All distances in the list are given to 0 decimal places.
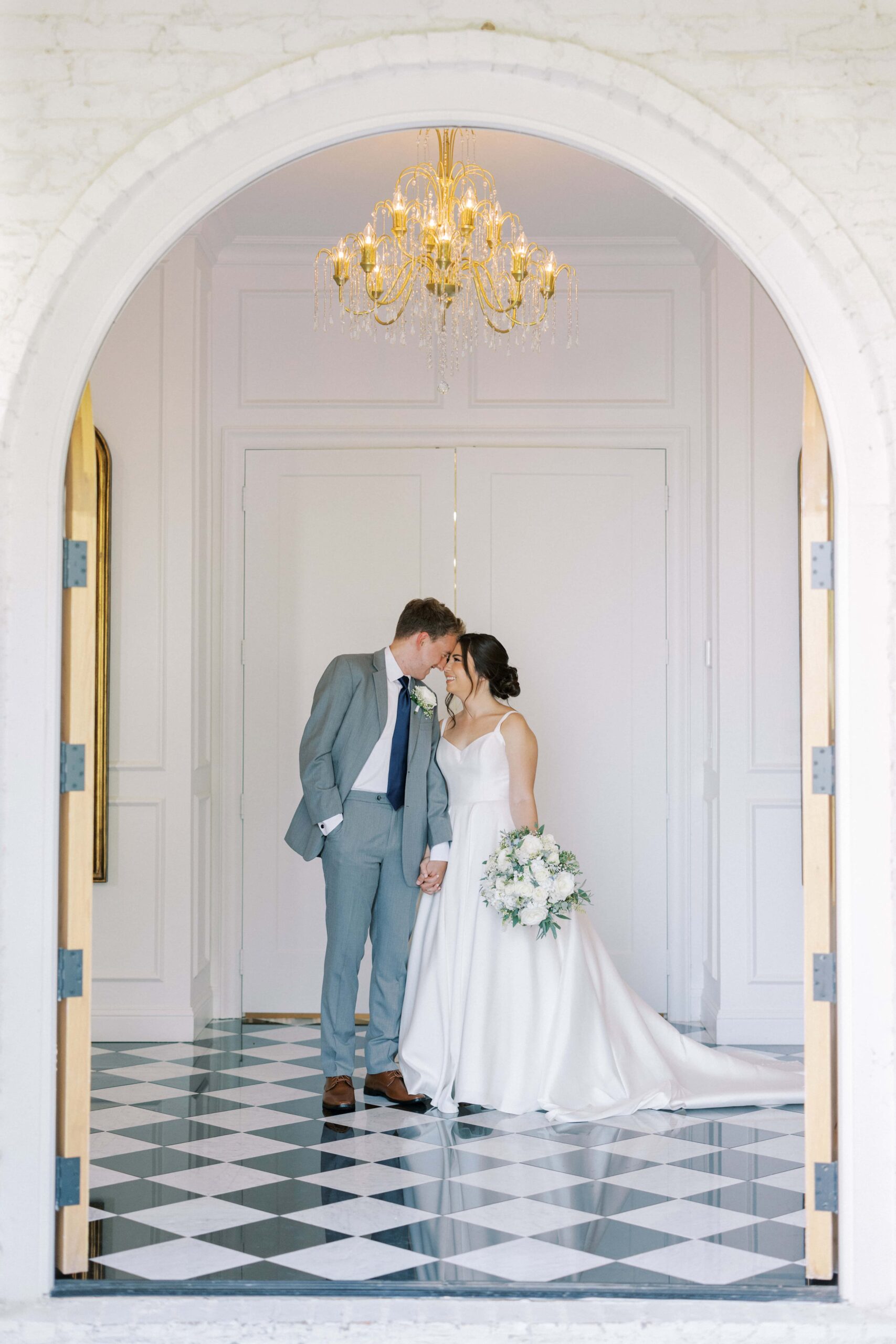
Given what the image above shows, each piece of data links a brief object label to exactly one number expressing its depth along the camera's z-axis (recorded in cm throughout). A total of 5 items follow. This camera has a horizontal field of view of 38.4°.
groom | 467
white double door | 605
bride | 456
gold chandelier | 454
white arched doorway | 287
